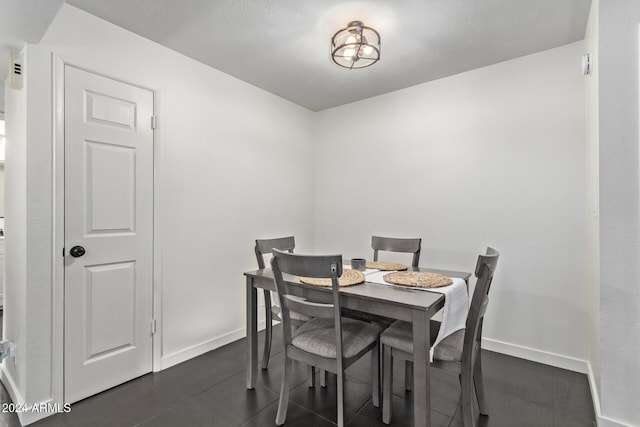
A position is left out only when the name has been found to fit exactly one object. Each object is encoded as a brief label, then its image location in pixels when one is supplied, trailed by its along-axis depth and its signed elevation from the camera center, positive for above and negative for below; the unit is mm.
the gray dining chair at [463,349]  1525 -713
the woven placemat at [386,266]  2297 -397
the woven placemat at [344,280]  1787 -398
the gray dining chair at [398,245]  2582 -277
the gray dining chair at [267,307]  2328 -705
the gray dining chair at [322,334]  1570 -680
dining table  1462 -460
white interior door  1937 -133
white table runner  1636 -509
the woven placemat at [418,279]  1772 -395
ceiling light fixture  1977 +1083
